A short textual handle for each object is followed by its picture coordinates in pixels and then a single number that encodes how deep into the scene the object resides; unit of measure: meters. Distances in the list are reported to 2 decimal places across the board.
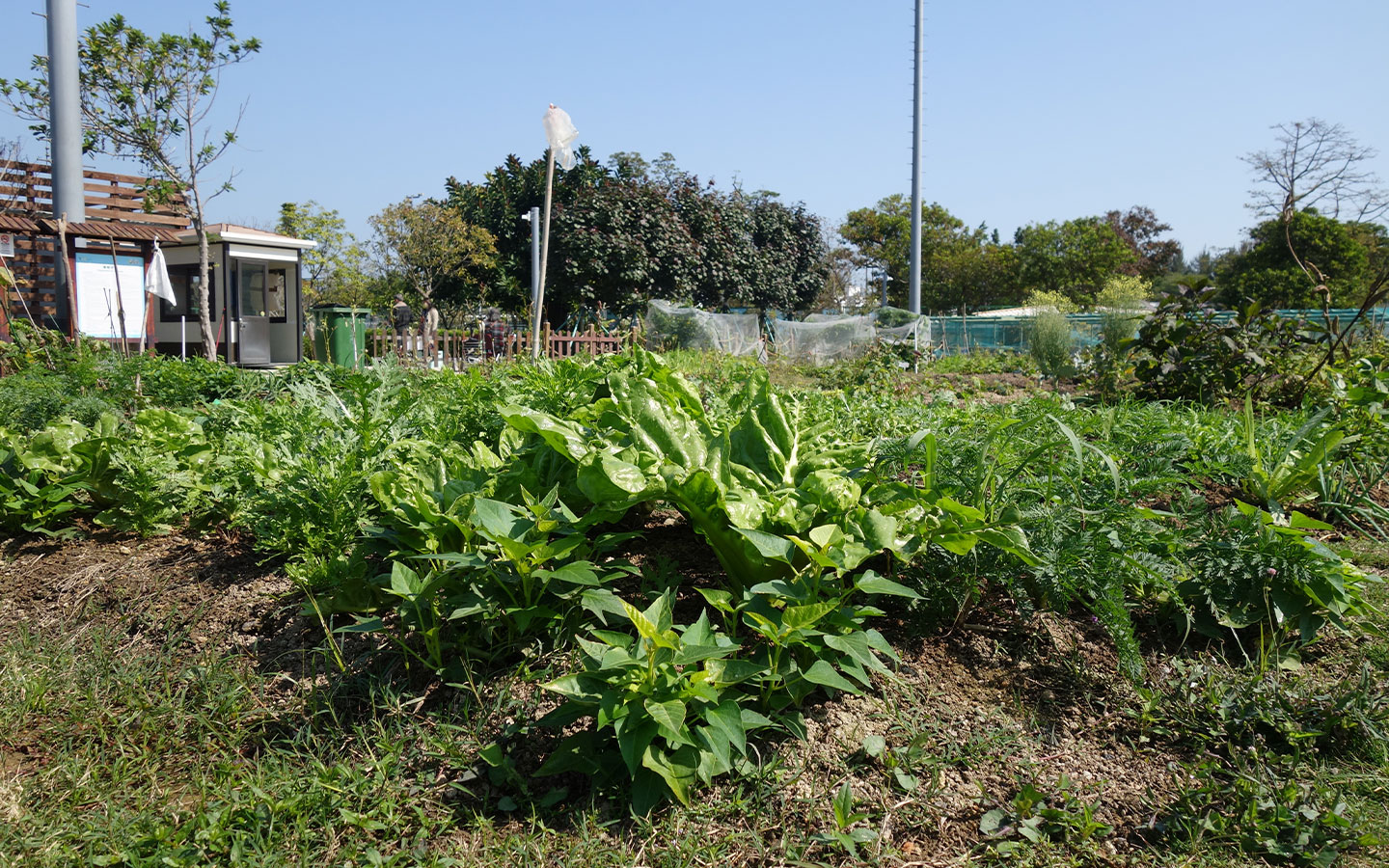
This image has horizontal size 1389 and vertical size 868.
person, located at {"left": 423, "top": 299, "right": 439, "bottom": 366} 14.65
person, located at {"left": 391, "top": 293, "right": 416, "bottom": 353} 22.28
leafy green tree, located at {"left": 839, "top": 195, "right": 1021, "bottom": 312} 43.12
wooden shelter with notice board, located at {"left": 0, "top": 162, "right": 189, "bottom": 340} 13.29
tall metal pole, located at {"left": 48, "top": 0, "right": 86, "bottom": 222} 11.39
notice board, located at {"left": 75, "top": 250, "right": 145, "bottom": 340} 13.74
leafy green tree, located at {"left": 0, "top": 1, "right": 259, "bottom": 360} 12.69
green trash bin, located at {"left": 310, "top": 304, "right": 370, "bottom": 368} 15.80
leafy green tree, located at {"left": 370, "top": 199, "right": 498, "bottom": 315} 24.22
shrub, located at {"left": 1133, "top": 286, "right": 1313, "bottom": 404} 5.66
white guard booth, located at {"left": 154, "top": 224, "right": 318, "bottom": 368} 16.02
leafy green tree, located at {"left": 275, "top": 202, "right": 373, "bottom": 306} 29.03
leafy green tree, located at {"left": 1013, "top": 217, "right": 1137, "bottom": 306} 42.19
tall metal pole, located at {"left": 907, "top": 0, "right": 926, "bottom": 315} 20.25
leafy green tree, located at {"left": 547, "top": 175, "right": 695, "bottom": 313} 22.30
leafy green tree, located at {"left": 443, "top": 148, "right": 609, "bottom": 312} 24.73
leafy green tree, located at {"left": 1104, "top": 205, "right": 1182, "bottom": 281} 54.44
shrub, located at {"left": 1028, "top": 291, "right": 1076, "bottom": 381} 12.54
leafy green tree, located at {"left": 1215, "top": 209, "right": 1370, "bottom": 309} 31.42
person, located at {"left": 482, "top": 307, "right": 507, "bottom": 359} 22.50
